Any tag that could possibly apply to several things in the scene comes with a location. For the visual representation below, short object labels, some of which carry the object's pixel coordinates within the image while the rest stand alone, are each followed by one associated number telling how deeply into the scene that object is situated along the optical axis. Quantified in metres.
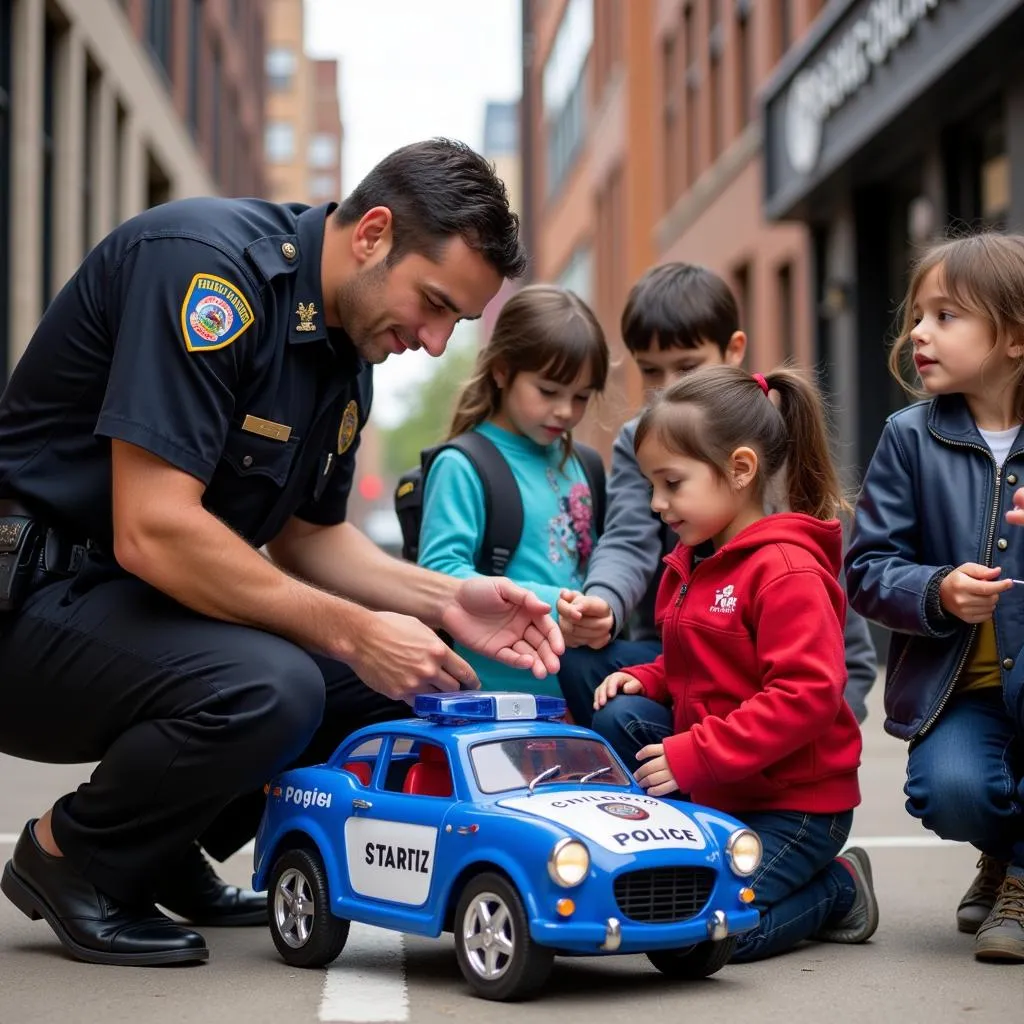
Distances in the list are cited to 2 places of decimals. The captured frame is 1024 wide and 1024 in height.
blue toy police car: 3.80
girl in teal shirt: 5.57
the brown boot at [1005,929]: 4.28
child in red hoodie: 4.38
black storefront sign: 12.90
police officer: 4.31
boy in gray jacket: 5.38
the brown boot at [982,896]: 4.76
